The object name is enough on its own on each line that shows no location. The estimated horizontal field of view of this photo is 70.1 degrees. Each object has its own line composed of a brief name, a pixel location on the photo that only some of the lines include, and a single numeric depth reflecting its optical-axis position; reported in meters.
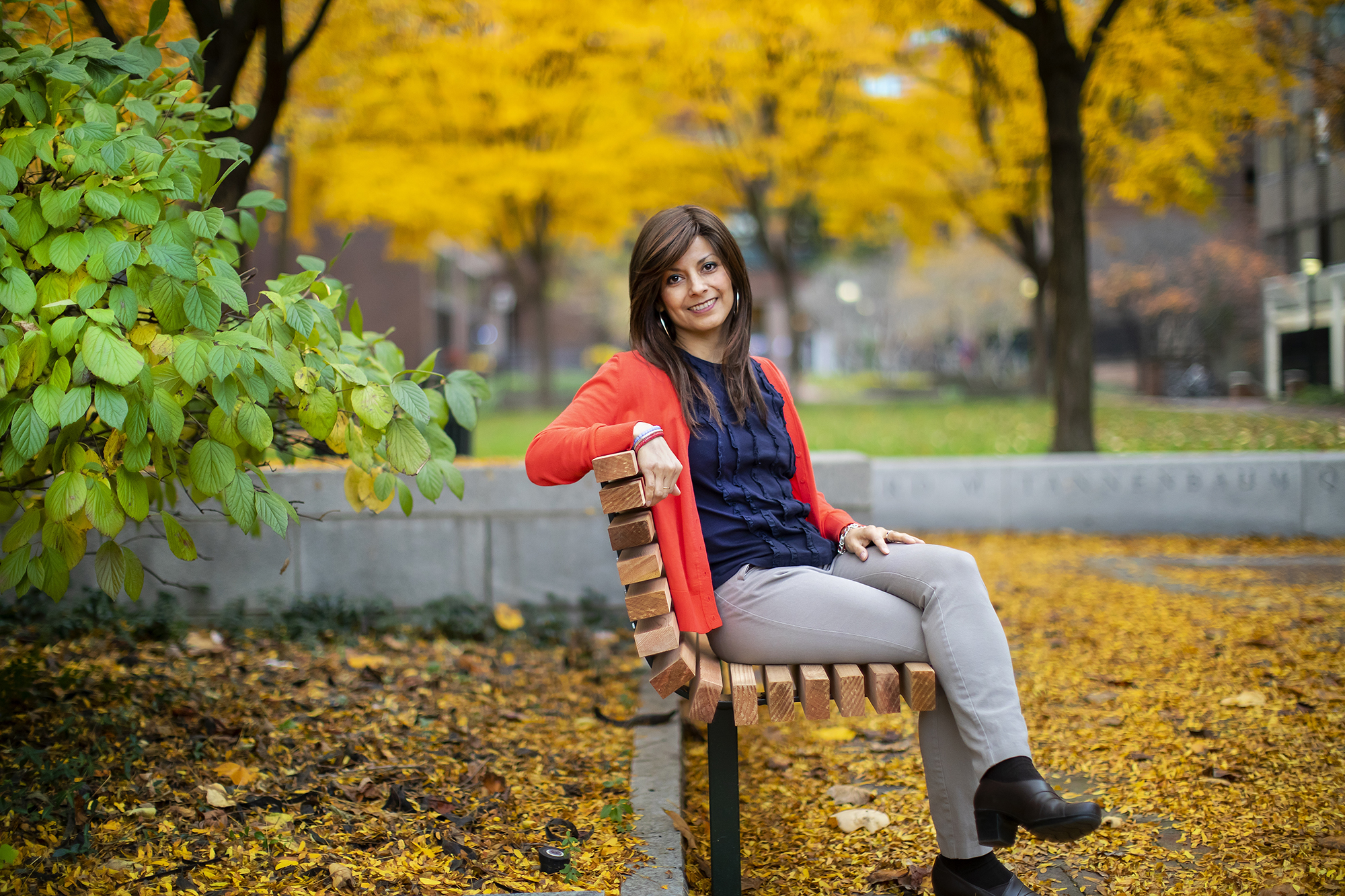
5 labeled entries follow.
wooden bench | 2.18
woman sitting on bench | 2.12
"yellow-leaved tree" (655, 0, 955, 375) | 13.81
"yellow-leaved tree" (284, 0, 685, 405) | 12.80
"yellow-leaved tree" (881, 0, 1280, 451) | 7.86
